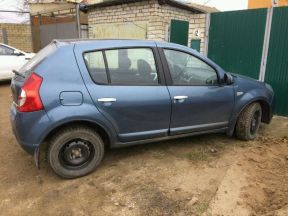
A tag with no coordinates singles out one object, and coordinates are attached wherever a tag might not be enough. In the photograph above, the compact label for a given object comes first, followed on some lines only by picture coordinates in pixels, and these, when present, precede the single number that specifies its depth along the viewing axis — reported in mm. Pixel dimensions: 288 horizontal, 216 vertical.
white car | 9320
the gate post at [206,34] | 6531
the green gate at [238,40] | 5855
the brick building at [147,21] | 6867
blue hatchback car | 3145
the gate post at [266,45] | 5637
